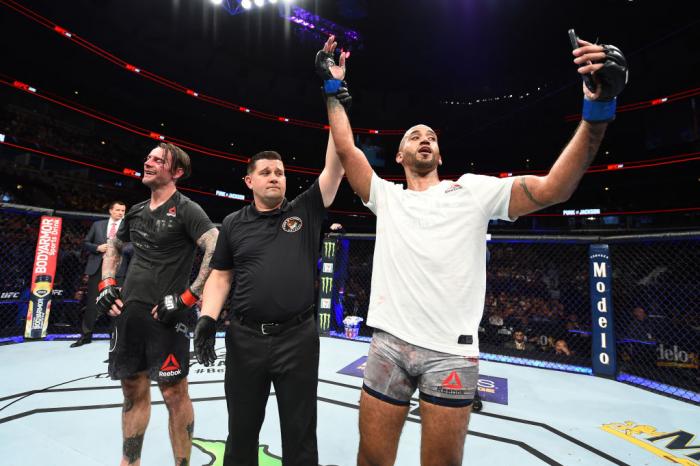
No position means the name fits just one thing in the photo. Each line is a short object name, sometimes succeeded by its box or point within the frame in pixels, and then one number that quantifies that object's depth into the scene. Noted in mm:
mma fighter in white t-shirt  1120
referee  1382
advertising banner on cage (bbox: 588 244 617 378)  3900
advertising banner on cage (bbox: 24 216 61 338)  4230
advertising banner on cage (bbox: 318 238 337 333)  5672
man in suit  4157
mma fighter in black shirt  1680
